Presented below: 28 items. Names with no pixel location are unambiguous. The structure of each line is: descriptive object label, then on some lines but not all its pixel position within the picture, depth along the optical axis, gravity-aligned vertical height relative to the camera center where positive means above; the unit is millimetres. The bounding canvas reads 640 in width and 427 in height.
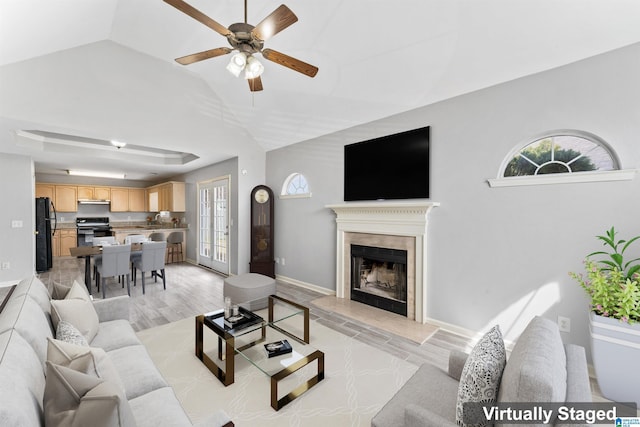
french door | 5684 -372
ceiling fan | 1878 +1356
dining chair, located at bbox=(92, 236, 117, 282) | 4608 -626
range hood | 7849 +198
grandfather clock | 5223 -401
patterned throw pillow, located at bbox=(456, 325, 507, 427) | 1115 -760
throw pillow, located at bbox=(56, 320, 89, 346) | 1491 -731
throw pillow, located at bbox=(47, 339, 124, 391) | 1142 -669
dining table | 3942 -673
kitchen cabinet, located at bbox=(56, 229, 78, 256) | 7391 -894
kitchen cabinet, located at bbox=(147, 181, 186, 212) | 7137 +312
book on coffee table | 2102 -1141
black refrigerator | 5543 -528
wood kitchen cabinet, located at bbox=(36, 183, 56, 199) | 7211 +507
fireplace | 3246 -371
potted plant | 1870 -869
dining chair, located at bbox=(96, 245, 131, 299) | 3903 -806
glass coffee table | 1960 -1181
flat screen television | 3273 +552
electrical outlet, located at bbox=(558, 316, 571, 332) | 2377 -1061
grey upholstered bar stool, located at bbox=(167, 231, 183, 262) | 6886 -951
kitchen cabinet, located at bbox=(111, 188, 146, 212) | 8414 +279
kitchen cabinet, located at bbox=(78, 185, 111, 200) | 7824 +479
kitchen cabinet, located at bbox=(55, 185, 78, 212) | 7483 +300
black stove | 7645 -613
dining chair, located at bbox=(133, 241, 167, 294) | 4367 -843
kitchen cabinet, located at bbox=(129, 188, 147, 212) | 8727 +279
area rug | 1824 -1436
